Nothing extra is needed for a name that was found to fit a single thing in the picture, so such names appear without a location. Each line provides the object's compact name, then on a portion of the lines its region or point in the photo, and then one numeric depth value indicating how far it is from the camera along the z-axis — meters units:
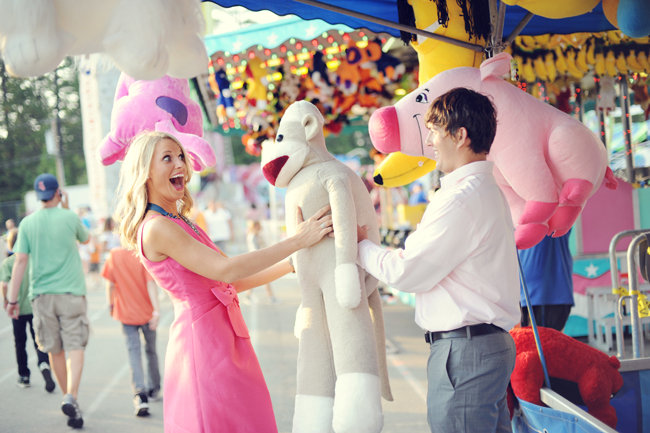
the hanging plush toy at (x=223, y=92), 6.67
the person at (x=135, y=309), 4.86
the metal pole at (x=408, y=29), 2.78
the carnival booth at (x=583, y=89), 2.64
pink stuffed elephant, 3.11
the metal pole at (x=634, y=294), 2.96
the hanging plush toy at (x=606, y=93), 5.93
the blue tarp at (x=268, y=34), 4.98
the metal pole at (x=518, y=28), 2.82
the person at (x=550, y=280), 4.07
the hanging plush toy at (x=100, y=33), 1.90
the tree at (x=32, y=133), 24.95
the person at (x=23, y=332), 5.69
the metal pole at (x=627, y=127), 6.02
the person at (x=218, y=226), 12.45
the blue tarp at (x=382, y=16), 3.37
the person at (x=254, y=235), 10.72
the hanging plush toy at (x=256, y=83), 6.37
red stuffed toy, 2.50
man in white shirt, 1.98
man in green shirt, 4.87
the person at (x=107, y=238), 9.12
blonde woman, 2.34
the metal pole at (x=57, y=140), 25.03
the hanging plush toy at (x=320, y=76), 6.39
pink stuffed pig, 2.53
